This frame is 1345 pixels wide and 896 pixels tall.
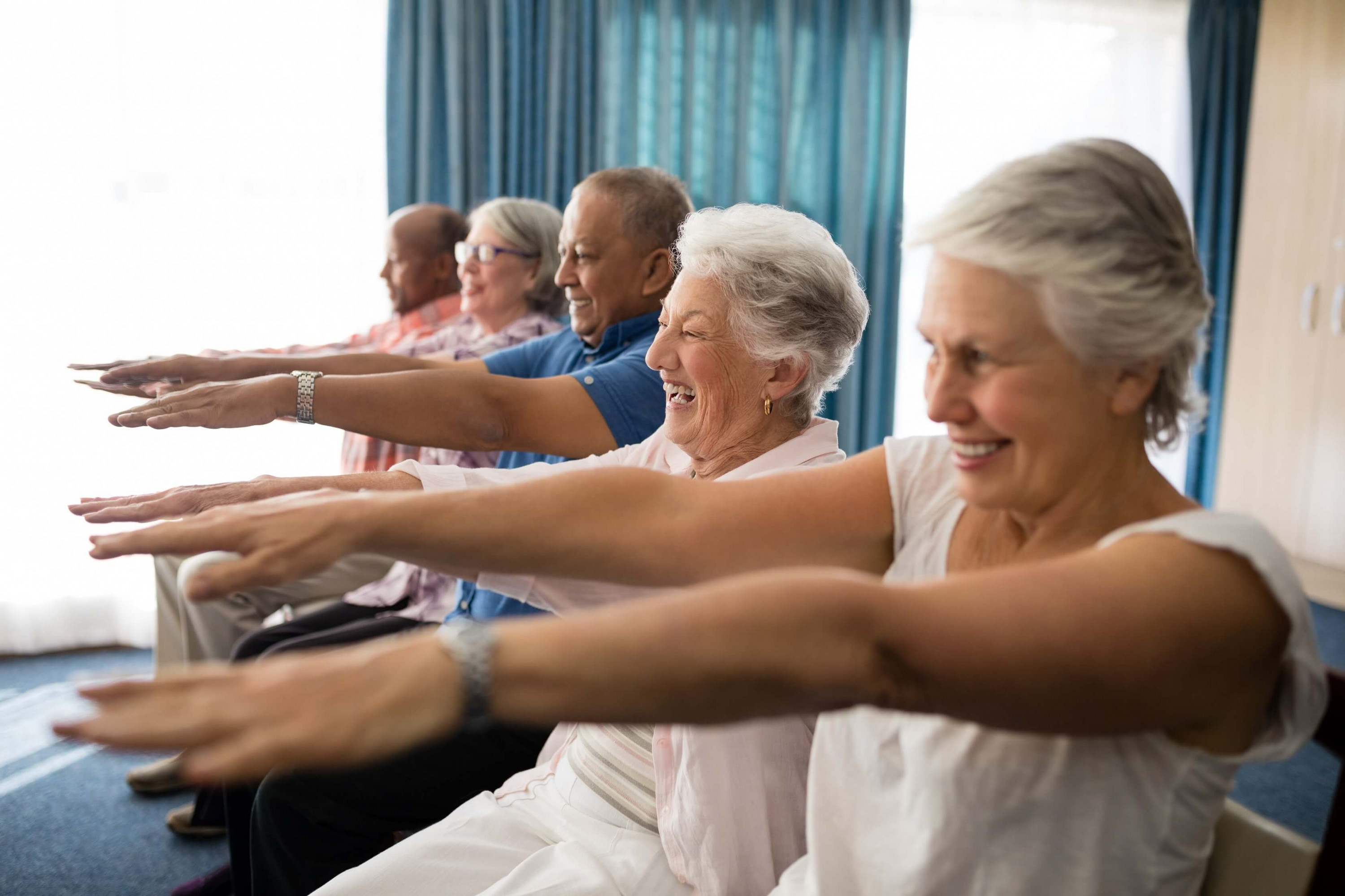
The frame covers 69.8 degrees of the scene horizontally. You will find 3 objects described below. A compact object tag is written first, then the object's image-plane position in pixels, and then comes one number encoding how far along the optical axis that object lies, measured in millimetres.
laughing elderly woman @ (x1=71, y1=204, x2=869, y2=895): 1141
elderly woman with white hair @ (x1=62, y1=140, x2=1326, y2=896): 576
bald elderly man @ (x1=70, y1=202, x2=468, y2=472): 3109
